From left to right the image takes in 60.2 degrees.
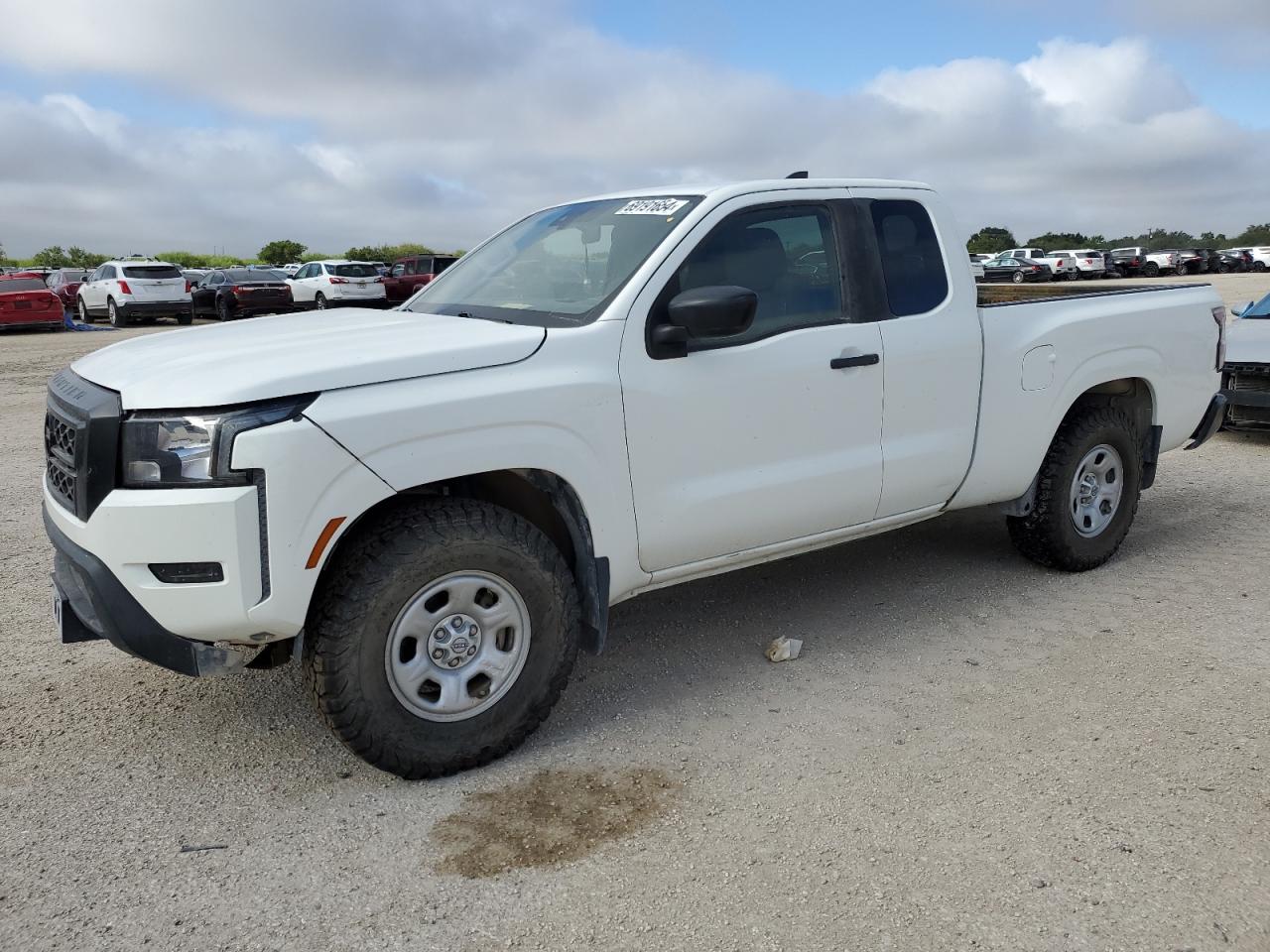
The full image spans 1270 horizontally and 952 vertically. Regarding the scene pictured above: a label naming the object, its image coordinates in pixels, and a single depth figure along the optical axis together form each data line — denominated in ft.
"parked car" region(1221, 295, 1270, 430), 28.63
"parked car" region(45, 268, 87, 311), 98.53
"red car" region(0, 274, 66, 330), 77.15
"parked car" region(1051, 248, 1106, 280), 159.94
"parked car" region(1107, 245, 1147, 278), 168.14
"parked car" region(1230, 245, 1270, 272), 186.29
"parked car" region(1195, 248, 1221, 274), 183.93
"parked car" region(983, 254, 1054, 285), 152.15
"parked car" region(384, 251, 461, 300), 94.68
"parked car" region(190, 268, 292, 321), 90.74
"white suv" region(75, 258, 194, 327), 86.02
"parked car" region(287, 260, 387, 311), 93.45
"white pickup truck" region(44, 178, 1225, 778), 10.09
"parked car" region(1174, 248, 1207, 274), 177.06
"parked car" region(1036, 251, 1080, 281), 158.10
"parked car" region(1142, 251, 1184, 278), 174.81
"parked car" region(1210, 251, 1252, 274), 186.29
